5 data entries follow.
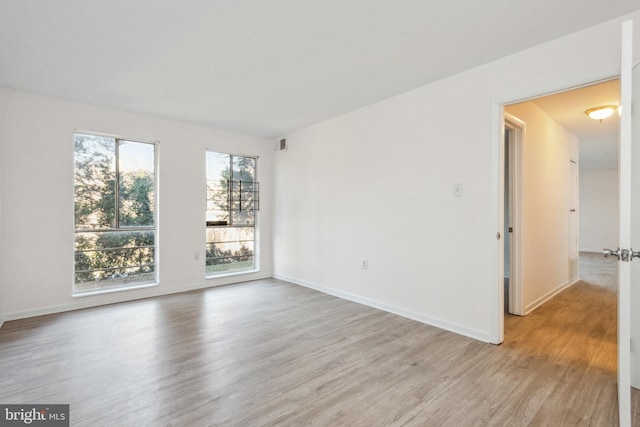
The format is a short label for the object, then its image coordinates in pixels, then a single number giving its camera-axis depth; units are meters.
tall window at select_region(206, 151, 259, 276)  5.03
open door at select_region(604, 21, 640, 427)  1.49
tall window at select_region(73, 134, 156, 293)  3.90
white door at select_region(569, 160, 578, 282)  5.02
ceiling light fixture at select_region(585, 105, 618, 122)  3.70
